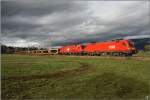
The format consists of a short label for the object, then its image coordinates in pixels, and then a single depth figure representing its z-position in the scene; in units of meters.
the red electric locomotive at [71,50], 60.60
